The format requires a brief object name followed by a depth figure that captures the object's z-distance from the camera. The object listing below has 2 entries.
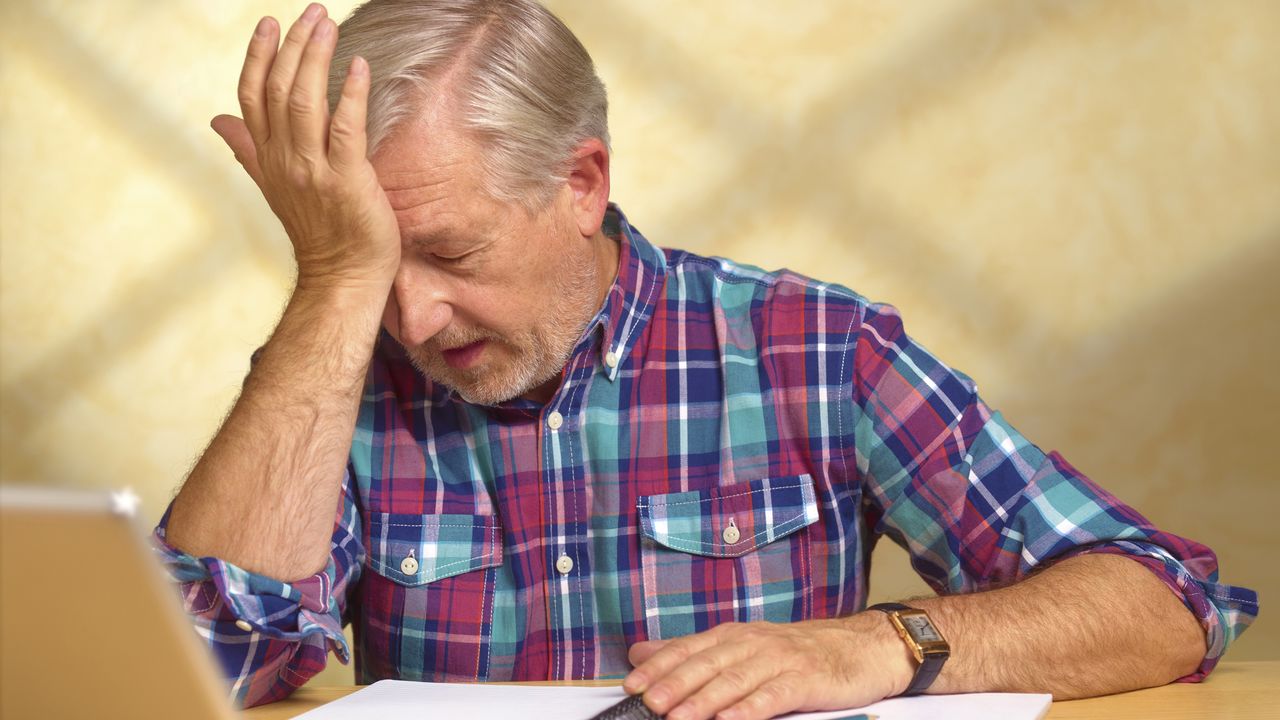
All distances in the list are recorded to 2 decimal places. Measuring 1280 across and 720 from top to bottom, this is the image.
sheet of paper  1.03
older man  1.34
